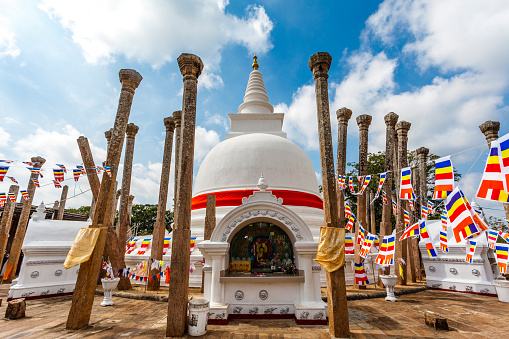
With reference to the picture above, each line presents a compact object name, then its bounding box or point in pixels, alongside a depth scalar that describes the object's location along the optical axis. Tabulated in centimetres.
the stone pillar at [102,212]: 664
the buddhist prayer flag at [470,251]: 812
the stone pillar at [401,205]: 1272
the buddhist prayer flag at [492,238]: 988
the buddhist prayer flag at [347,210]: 1267
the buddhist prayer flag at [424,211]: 1123
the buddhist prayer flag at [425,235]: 887
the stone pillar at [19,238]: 1484
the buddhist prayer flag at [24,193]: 1248
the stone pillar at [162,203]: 1195
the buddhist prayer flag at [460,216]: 602
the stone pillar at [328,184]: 607
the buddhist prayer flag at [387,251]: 961
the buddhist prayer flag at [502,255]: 948
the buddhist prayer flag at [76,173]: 991
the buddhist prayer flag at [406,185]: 877
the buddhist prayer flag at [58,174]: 1033
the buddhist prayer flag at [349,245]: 1207
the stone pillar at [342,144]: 1266
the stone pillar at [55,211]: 2430
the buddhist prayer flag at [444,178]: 671
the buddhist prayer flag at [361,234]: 1122
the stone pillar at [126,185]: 1190
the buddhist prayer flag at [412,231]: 900
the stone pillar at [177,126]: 1302
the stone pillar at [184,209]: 617
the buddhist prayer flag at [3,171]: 1009
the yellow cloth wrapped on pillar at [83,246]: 679
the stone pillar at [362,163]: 1198
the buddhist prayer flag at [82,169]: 992
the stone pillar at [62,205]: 2033
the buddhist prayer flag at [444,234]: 825
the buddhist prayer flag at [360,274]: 1161
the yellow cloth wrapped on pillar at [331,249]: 630
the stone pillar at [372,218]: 1576
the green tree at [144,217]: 3905
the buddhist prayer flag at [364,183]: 1181
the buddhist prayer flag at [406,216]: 1252
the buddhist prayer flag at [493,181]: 527
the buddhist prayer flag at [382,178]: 1113
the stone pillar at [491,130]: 1117
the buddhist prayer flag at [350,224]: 1309
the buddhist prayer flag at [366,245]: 1078
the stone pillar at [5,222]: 1512
